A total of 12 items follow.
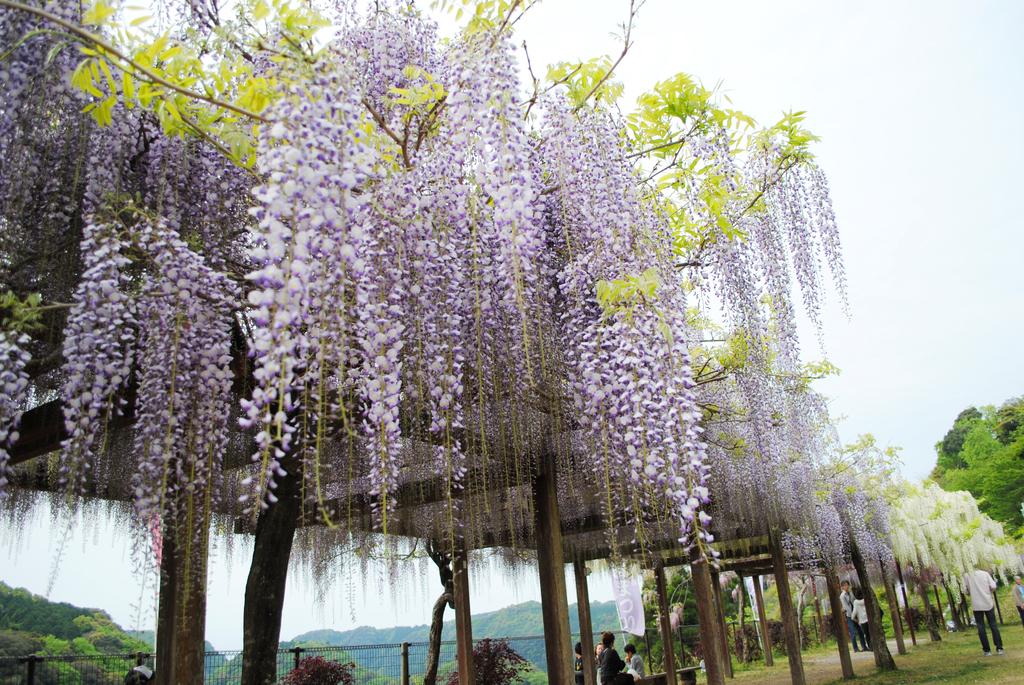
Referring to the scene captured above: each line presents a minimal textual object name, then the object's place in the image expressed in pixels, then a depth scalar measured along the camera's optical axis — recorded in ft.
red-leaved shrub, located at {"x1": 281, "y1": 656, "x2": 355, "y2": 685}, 22.24
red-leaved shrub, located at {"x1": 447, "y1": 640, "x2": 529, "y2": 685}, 28.14
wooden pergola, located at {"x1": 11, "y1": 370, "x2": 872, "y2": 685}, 12.35
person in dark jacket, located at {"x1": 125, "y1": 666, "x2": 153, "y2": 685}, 20.35
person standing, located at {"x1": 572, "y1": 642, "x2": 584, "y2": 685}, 29.04
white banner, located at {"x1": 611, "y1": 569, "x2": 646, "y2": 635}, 38.58
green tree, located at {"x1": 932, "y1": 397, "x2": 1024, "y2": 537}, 74.02
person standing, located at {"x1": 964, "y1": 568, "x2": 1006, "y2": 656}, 33.81
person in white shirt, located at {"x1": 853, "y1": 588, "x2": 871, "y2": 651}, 47.99
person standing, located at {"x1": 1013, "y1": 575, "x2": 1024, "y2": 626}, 40.05
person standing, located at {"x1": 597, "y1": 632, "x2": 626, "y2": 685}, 23.66
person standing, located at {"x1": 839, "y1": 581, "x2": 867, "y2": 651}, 54.03
